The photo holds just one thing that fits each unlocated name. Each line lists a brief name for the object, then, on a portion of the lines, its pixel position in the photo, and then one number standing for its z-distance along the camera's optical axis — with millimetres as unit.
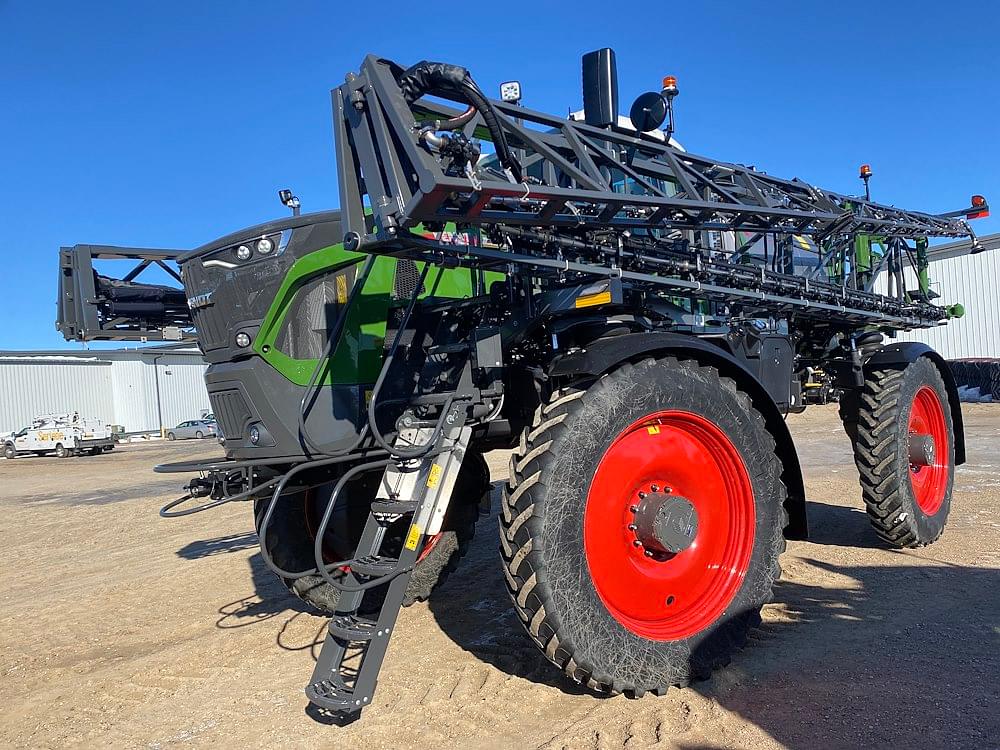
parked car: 37250
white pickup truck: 29438
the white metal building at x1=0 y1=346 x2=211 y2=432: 38719
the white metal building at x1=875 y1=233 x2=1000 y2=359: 25781
